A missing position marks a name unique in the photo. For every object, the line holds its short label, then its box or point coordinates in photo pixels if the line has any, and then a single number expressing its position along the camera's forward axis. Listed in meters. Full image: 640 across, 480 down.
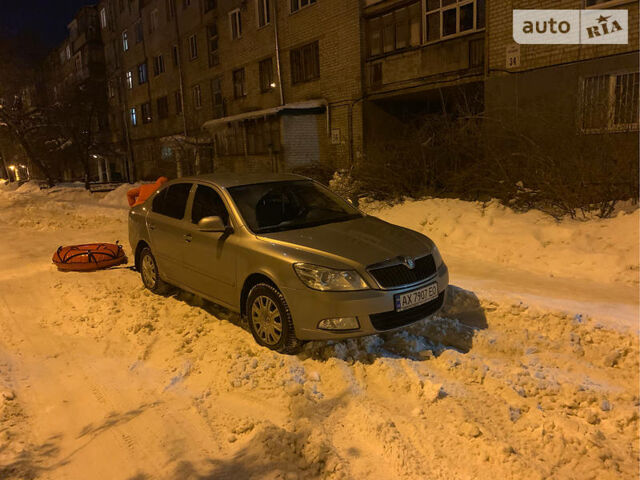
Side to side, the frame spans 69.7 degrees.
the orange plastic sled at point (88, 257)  7.27
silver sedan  3.80
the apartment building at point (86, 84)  31.19
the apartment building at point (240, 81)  17.23
